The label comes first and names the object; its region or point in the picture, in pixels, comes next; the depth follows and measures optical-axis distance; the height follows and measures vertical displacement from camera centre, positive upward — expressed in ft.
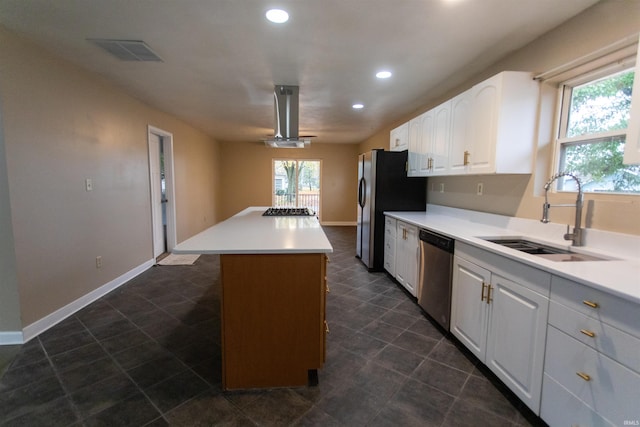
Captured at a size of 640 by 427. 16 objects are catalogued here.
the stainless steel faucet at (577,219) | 5.70 -0.60
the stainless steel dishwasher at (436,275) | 7.59 -2.50
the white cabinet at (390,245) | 11.75 -2.43
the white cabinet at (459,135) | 8.50 +1.71
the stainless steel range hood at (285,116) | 11.01 +2.84
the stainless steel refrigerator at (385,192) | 12.86 -0.15
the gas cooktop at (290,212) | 10.78 -0.97
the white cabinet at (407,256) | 9.68 -2.46
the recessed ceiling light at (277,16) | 6.23 +3.89
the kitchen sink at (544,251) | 5.67 -1.33
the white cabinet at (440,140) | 9.63 +1.76
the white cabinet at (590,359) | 3.46 -2.30
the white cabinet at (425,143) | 10.90 +1.83
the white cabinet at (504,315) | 4.78 -2.50
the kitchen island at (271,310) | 5.55 -2.48
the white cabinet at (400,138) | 13.07 +2.46
